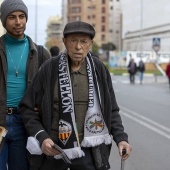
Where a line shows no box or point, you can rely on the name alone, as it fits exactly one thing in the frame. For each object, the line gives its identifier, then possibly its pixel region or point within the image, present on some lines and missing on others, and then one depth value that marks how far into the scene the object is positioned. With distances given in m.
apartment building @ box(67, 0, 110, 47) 137.00
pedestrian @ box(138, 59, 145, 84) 31.52
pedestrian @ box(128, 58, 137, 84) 30.91
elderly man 2.88
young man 3.20
